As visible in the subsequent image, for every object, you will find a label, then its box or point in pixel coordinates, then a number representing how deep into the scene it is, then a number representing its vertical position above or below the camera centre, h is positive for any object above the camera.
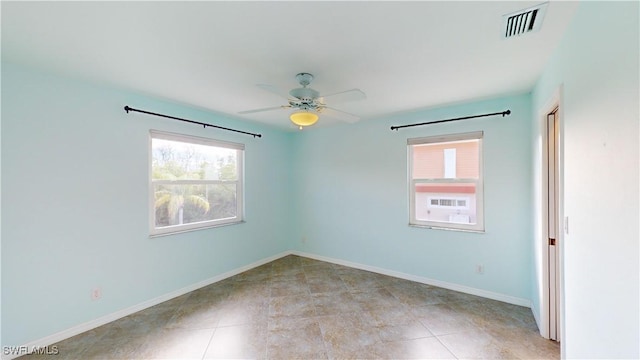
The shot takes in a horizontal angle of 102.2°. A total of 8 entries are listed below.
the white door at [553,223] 2.28 -0.38
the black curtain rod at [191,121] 2.78 +0.79
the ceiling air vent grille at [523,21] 1.49 +0.98
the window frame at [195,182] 3.10 -0.02
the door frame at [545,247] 2.28 -0.60
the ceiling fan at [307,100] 2.18 +0.70
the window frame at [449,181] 3.29 -0.02
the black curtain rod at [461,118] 3.01 +0.80
